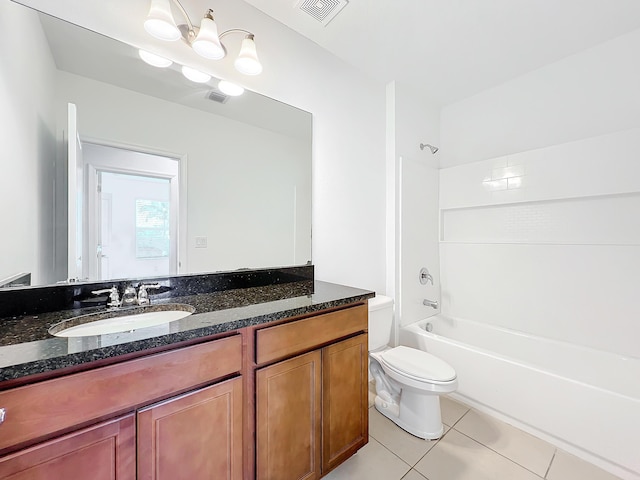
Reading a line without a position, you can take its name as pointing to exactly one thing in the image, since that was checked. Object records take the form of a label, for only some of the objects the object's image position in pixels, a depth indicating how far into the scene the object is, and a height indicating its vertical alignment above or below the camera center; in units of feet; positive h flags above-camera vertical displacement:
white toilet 5.10 -2.69
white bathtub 4.53 -2.99
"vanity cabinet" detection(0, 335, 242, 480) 2.05 -1.58
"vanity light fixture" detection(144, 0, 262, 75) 3.84 +3.10
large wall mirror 3.37 +1.15
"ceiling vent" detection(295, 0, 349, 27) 5.04 +4.34
